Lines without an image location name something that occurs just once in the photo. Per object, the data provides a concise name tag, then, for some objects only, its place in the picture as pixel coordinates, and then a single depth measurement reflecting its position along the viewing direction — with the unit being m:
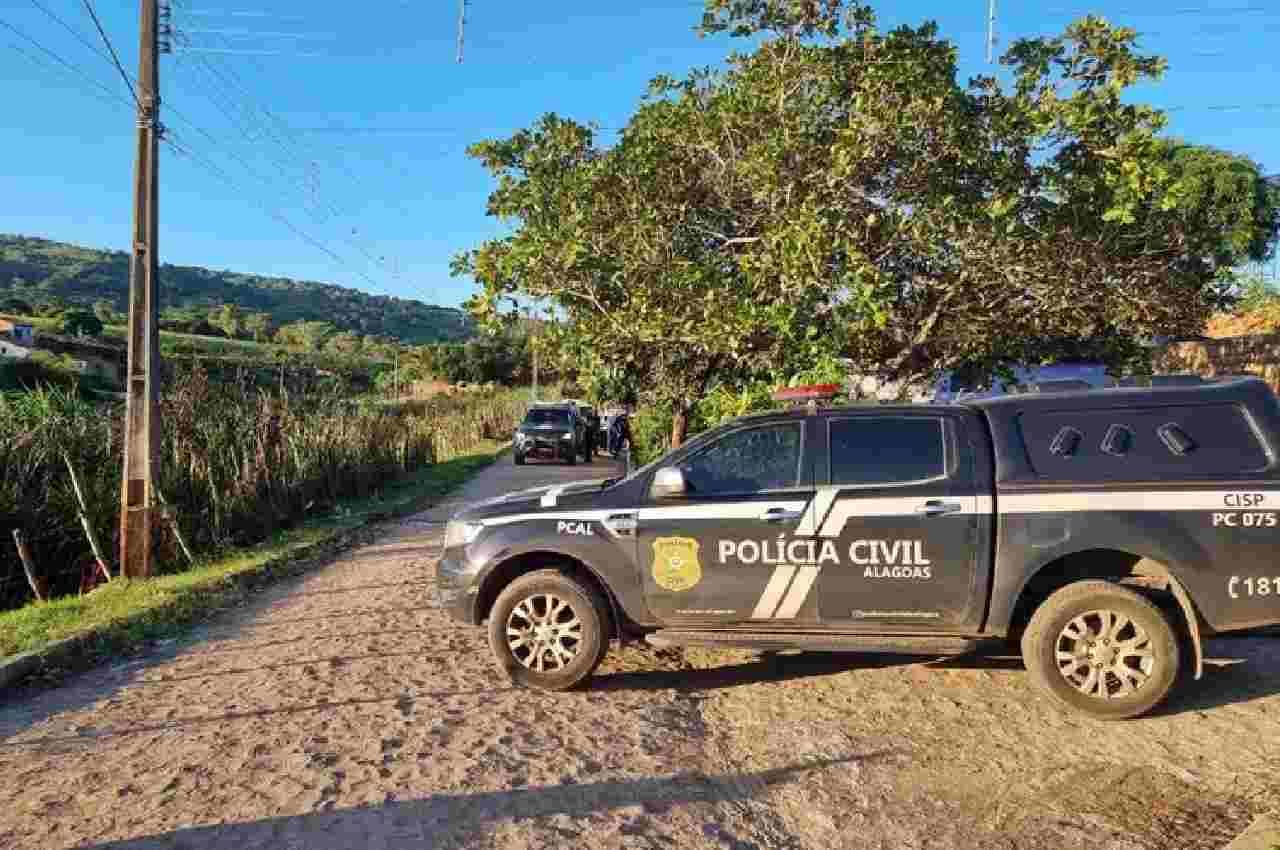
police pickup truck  4.84
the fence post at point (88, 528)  8.79
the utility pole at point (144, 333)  8.66
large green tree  8.16
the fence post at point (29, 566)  8.10
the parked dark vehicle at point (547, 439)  24.83
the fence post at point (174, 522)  9.37
